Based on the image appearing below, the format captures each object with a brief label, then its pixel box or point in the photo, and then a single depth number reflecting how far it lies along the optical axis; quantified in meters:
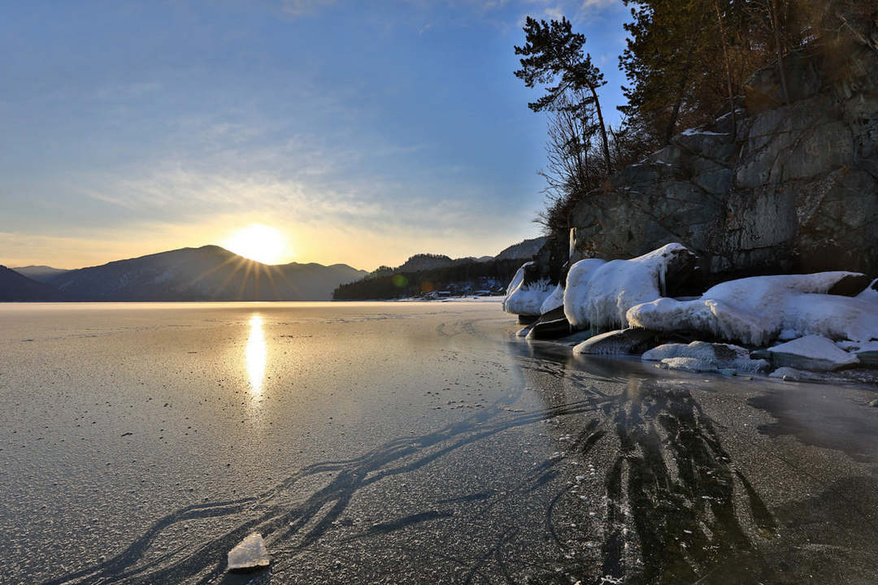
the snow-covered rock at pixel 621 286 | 10.13
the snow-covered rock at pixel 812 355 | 6.21
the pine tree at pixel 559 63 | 17.33
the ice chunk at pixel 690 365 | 6.77
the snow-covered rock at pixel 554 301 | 14.82
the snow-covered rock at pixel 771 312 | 7.04
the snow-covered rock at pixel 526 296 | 18.34
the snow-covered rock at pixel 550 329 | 12.41
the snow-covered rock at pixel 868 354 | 6.20
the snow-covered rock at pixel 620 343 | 8.78
